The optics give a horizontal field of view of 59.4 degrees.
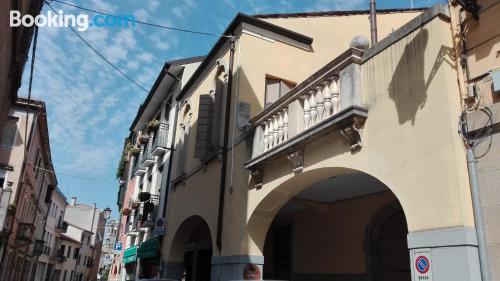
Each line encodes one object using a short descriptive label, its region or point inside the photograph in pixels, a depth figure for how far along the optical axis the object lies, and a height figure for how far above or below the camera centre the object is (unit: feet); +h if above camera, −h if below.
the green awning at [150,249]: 48.57 +4.52
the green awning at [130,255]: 64.49 +4.86
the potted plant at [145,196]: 59.36 +11.89
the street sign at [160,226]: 47.98 +6.60
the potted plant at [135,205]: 69.84 +12.73
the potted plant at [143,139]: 75.02 +24.48
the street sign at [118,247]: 70.52 +6.21
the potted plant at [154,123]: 67.67 +24.43
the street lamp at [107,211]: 154.67 +25.43
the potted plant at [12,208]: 76.12 +12.26
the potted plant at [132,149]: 83.73 +25.94
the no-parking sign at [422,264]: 15.88 +1.33
